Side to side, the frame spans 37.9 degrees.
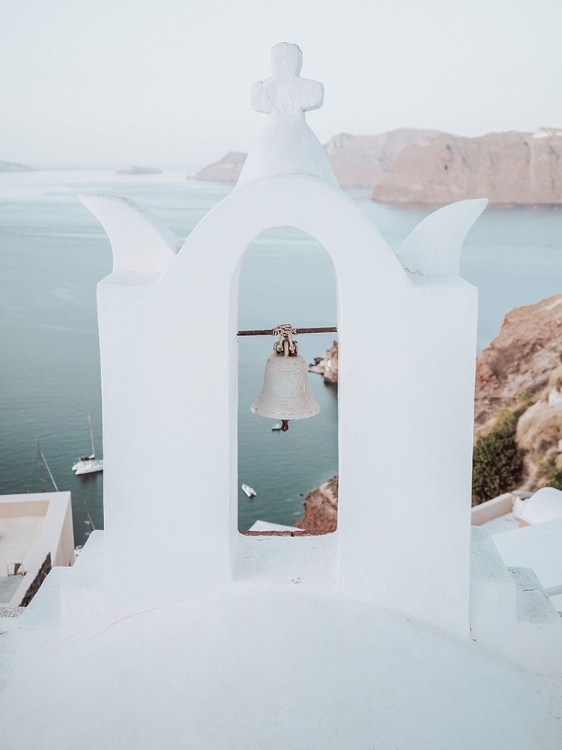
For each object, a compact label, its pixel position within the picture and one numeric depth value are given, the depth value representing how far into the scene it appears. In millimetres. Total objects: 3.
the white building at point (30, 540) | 10930
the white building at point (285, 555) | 2744
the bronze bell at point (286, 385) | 3502
